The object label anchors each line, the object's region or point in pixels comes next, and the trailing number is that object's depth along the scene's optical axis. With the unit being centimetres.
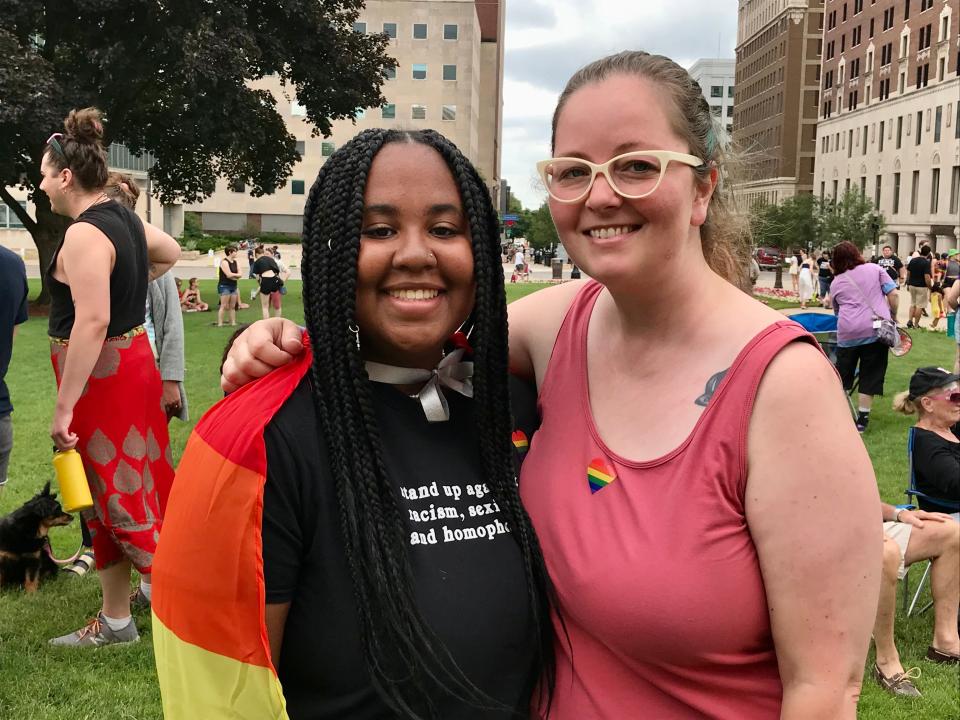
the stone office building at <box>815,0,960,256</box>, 6019
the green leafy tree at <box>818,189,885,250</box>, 5634
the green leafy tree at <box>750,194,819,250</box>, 5553
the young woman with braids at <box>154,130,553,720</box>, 171
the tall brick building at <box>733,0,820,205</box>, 9725
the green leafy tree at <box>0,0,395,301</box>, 2011
